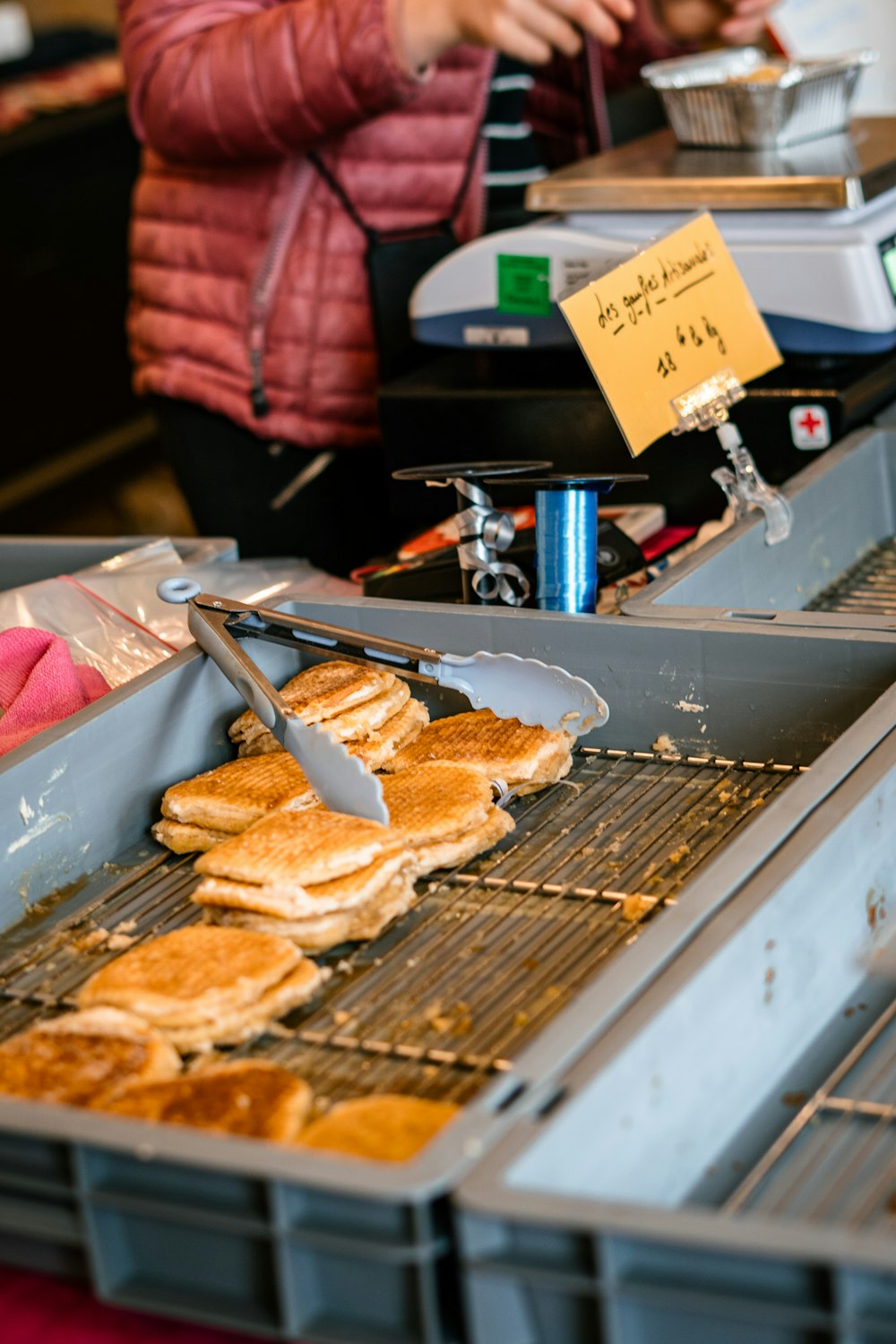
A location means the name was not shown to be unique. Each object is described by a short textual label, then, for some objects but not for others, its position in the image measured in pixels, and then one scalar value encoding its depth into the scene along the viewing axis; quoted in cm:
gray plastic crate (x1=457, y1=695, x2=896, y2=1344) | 175
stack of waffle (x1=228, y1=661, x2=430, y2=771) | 227
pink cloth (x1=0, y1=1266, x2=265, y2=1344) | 186
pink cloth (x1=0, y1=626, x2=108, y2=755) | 226
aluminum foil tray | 265
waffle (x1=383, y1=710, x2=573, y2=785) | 221
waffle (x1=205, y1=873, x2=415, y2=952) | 207
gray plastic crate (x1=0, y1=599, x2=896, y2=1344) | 180
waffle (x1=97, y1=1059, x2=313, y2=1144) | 189
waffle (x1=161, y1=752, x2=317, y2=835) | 219
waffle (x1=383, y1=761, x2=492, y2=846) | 214
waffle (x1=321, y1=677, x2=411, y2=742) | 226
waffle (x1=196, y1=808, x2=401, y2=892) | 208
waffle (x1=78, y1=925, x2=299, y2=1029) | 200
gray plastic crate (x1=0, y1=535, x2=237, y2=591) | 259
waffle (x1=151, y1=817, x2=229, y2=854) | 220
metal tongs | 222
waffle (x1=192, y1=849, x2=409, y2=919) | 206
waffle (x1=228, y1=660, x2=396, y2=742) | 227
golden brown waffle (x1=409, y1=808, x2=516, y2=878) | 213
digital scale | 250
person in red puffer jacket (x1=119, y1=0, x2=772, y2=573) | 268
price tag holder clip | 242
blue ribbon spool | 230
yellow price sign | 236
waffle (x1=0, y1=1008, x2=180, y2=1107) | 194
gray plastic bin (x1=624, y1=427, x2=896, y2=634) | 228
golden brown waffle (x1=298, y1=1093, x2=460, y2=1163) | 186
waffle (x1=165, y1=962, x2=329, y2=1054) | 199
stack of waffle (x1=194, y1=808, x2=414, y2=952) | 207
